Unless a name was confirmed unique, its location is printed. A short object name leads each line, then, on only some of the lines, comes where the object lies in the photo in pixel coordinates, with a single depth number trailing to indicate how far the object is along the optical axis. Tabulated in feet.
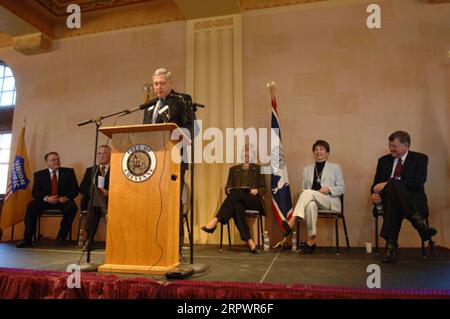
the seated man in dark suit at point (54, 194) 13.75
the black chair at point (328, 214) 11.14
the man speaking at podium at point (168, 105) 8.23
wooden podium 7.02
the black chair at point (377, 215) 10.14
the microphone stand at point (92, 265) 7.18
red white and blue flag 12.22
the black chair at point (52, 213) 14.01
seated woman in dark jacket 11.41
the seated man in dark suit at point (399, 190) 8.89
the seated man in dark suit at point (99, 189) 12.82
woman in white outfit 11.01
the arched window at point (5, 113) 18.69
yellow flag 14.93
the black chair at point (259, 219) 11.85
